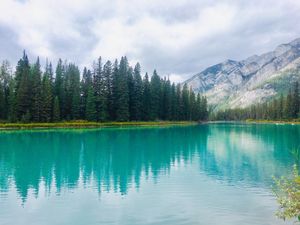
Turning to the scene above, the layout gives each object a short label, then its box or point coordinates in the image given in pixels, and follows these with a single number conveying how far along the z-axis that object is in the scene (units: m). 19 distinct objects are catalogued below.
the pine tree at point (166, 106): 85.00
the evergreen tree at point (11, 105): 57.27
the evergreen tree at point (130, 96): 73.13
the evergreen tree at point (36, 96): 59.11
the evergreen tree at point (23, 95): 58.62
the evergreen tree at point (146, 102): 75.77
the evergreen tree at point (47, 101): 60.00
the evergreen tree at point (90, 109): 64.56
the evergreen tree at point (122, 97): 68.00
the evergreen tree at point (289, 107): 100.88
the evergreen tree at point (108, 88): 68.58
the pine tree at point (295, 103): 100.70
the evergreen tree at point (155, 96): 77.78
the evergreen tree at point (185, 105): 94.62
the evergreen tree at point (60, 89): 66.05
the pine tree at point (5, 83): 59.96
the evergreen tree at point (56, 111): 61.12
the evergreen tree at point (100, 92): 65.72
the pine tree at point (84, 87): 67.24
